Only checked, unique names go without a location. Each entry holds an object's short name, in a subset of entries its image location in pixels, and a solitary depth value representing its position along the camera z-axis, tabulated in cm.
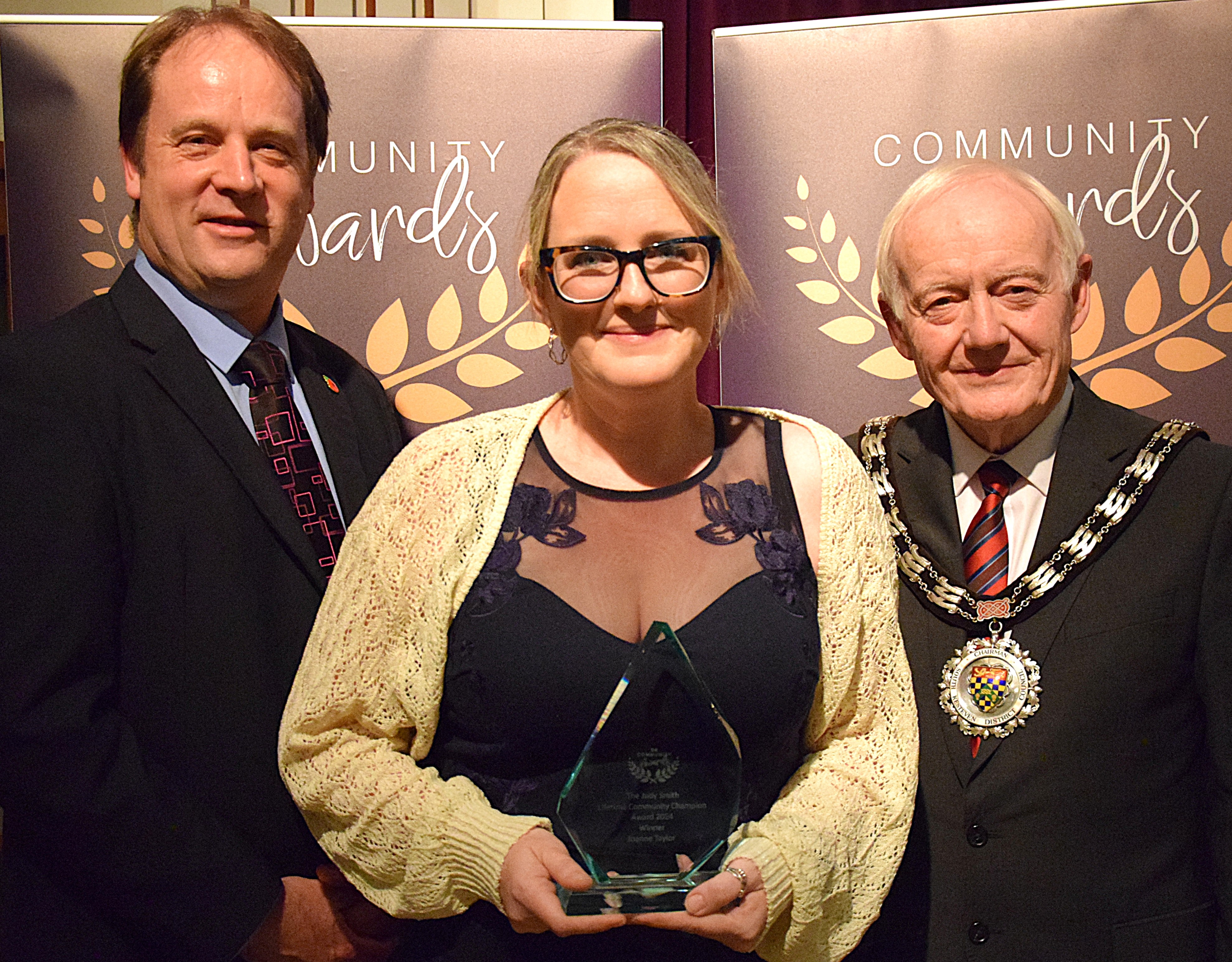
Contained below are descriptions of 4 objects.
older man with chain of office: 174
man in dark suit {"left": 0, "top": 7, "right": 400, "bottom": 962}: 157
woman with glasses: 146
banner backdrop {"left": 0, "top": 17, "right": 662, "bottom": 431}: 249
